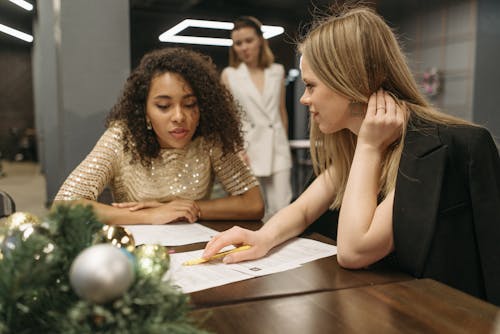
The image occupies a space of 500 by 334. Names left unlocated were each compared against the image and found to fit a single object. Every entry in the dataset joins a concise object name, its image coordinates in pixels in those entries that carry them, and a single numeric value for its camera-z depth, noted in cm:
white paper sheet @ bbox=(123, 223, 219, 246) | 132
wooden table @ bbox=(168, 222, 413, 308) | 85
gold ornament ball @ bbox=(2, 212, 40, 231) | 94
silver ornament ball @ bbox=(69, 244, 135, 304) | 46
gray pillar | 246
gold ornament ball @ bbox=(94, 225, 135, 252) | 57
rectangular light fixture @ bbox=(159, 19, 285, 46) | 332
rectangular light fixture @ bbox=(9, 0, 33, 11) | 316
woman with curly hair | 173
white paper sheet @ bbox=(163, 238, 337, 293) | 94
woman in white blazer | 327
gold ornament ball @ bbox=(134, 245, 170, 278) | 53
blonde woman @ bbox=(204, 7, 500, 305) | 107
